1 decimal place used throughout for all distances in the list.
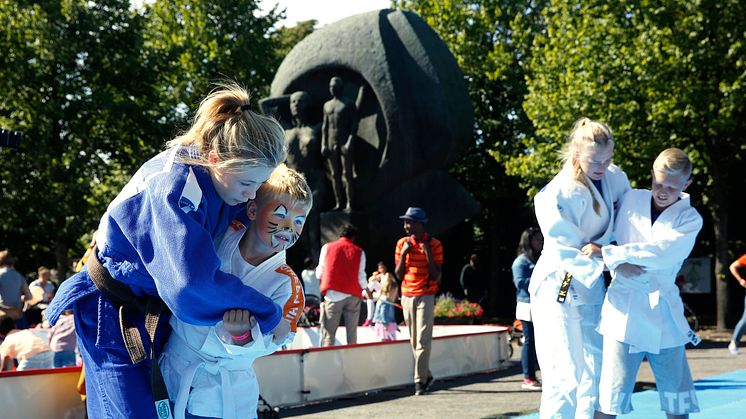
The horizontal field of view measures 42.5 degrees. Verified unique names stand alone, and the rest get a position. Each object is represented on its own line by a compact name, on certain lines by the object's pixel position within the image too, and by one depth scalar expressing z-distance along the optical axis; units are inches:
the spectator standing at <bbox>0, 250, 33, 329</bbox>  509.4
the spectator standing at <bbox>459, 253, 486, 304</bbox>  921.5
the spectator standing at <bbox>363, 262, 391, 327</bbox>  660.1
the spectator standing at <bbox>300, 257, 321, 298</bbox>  708.7
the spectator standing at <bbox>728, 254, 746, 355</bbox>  501.5
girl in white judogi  208.8
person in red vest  472.1
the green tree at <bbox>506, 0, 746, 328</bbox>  882.1
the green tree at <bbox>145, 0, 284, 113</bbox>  1499.8
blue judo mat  298.7
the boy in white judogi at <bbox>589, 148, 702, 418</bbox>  211.9
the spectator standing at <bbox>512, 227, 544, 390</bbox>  415.5
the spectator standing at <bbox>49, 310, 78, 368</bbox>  298.4
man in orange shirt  410.0
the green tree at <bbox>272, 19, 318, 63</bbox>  1631.4
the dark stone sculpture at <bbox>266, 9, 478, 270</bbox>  742.5
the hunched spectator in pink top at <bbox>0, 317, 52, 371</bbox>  323.3
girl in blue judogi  115.6
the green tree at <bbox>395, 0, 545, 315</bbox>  1337.4
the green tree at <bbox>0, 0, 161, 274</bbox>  1211.1
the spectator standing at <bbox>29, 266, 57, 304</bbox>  639.1
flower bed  695.1
